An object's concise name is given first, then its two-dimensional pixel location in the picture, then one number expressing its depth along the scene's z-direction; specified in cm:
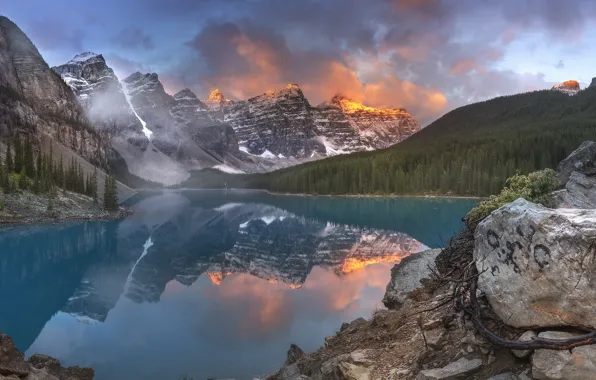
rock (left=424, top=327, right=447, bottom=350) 1007
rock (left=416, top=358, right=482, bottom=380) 845
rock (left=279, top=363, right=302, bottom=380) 1499
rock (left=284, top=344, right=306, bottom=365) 1784
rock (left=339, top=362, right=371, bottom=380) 1059
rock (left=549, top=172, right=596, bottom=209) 2008
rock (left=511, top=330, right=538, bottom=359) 774
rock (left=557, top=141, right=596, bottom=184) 2690
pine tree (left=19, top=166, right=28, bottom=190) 9244
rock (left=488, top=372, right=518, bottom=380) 767
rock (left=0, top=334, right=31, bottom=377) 1282
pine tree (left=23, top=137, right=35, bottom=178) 10462
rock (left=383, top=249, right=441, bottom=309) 2422
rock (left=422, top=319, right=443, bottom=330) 1087
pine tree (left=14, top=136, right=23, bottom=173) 10344
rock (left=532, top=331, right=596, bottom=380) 693
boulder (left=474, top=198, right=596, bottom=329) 724
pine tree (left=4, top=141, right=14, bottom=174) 10031
